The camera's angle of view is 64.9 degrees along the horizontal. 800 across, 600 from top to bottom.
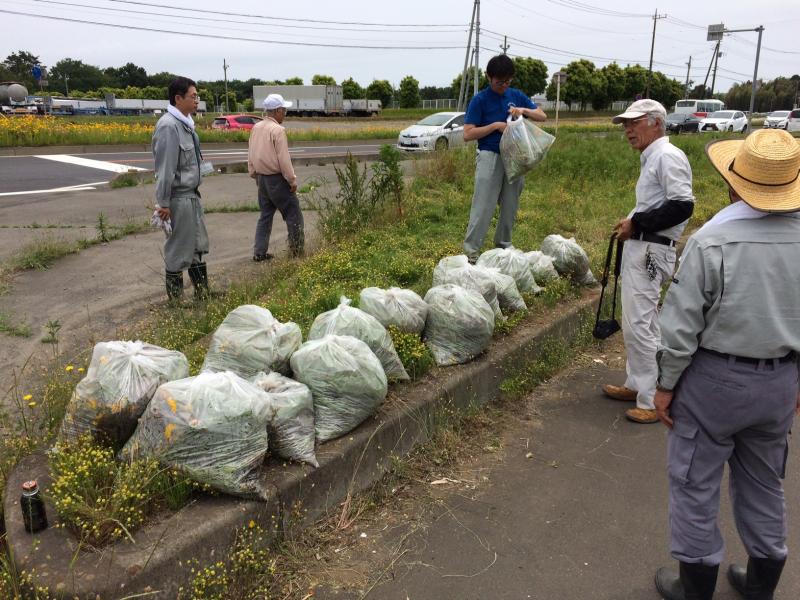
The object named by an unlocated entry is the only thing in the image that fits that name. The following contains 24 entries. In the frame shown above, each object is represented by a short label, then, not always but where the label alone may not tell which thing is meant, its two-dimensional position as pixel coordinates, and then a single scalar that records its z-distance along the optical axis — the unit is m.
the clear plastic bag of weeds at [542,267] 5.77
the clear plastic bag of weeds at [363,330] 3.64
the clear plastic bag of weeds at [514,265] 5.52
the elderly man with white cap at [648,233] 3.93
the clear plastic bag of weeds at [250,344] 3.36
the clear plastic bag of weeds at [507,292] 5.03
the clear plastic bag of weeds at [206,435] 2.58
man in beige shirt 7.13
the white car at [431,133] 21.31
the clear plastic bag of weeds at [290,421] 2.94
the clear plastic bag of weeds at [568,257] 6.02
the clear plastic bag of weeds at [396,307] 4.09
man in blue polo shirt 5.86
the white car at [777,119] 41.69
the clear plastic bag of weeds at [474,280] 4.73
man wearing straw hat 2.24
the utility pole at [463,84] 40.87
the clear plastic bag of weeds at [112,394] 2.77
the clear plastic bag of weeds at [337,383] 3.19
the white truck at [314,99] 58.47
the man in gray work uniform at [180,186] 5.38
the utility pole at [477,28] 41.44
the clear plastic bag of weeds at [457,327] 4.19
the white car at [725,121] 38.69
